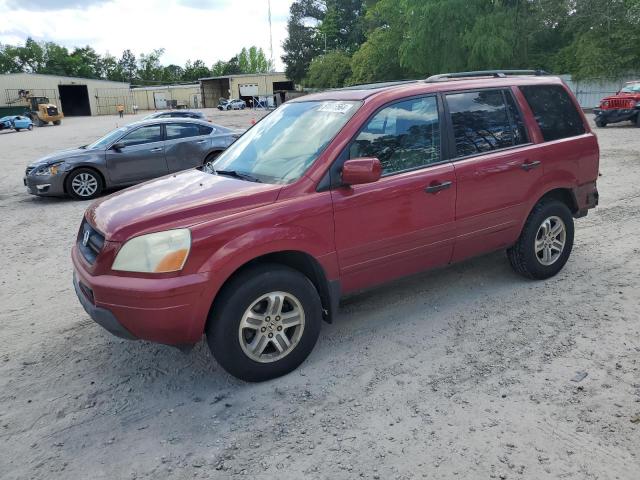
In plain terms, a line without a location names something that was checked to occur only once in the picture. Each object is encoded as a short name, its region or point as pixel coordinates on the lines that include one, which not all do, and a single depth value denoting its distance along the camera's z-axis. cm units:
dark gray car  991
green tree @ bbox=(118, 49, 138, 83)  12279
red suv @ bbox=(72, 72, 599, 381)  311
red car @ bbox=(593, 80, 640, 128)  1890
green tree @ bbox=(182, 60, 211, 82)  11894
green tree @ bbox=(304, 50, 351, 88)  6141
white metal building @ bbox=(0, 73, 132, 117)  5978
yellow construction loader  4544
